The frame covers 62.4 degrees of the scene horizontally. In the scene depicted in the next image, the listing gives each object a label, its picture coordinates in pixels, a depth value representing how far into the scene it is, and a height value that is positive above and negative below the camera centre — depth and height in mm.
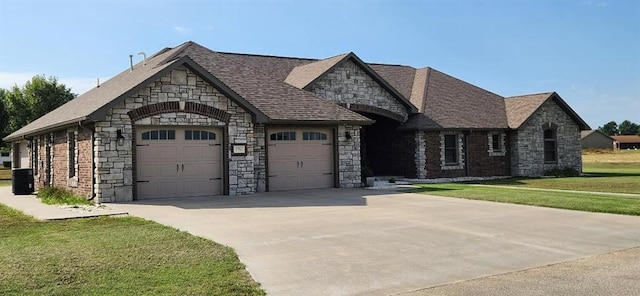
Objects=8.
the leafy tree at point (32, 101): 51125 +6356
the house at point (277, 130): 15727 +1140
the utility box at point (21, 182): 20984 -637
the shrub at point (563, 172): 27875 -1038
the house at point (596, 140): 101875 +2347
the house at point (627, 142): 117188 +2100
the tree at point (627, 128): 170038 +7661
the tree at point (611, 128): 175375 +7939
